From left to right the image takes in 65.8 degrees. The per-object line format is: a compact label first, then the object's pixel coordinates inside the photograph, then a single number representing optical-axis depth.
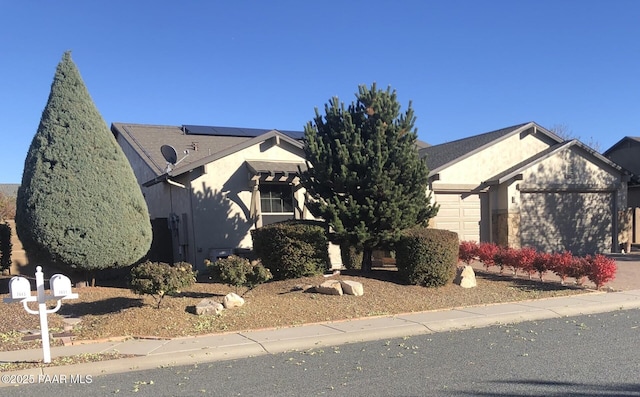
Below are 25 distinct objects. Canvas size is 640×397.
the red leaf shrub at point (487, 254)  13.16
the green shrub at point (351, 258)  12.79
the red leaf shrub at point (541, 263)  11.70
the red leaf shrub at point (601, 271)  10.76
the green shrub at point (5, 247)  13.85
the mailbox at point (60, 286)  5.85
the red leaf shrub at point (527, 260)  12.09
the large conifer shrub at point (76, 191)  9.81
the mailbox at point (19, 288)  5.83
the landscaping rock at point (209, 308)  8.30
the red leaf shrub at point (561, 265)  11.35
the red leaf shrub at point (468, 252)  13.97
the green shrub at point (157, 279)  8.07
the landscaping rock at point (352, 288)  9.83
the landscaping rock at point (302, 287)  10.23
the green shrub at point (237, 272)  8.91
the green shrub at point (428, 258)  10.66
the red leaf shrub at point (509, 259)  12.35
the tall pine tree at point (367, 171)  10.96
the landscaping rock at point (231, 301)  8.68
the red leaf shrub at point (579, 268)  11.08
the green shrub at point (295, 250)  11.05
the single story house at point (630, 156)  23.12
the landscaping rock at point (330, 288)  9.83
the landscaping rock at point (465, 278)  11.16
